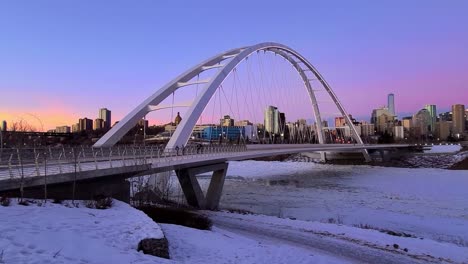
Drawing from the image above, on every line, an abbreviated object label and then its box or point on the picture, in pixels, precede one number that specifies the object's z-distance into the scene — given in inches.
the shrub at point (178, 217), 657.0
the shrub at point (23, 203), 421.1
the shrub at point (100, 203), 488.1
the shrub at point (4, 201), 402.6
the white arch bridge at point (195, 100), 1330.0
